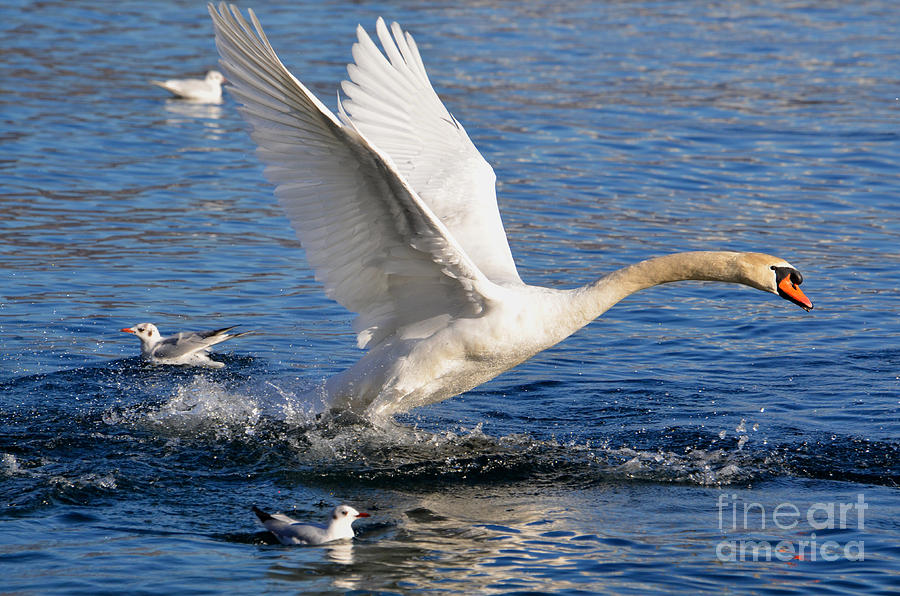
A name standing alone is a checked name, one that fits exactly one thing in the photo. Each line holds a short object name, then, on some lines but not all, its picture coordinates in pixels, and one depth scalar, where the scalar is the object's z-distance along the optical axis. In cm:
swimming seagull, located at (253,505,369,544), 1298
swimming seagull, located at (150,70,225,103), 3722
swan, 1392
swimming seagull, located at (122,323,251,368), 2017
